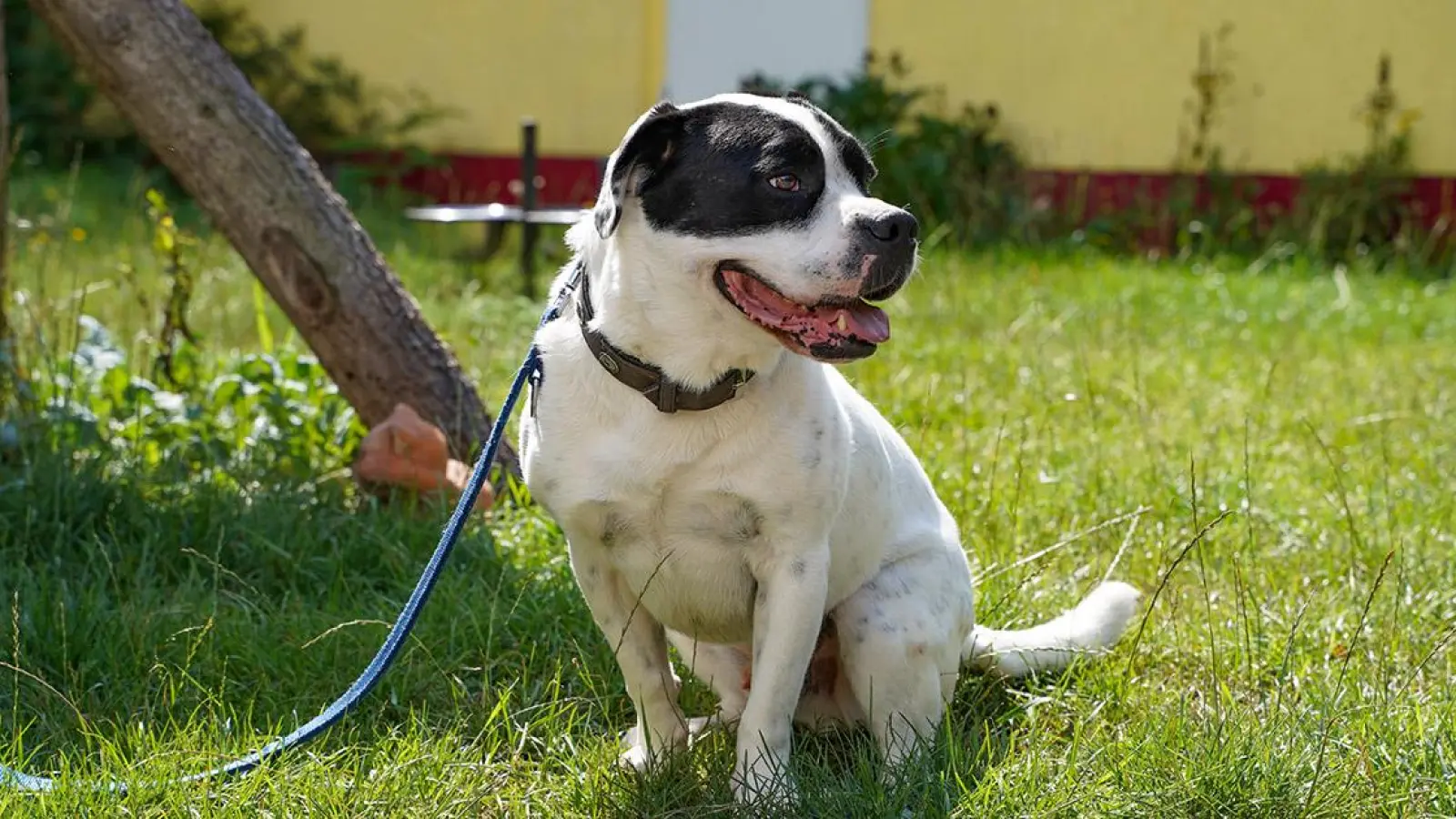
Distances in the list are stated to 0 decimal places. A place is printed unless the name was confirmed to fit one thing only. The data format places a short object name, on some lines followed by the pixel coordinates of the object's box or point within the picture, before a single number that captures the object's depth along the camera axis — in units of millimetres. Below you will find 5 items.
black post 7719
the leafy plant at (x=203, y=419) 4090
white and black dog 2438
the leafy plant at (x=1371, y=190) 9102
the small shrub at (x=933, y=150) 9125
